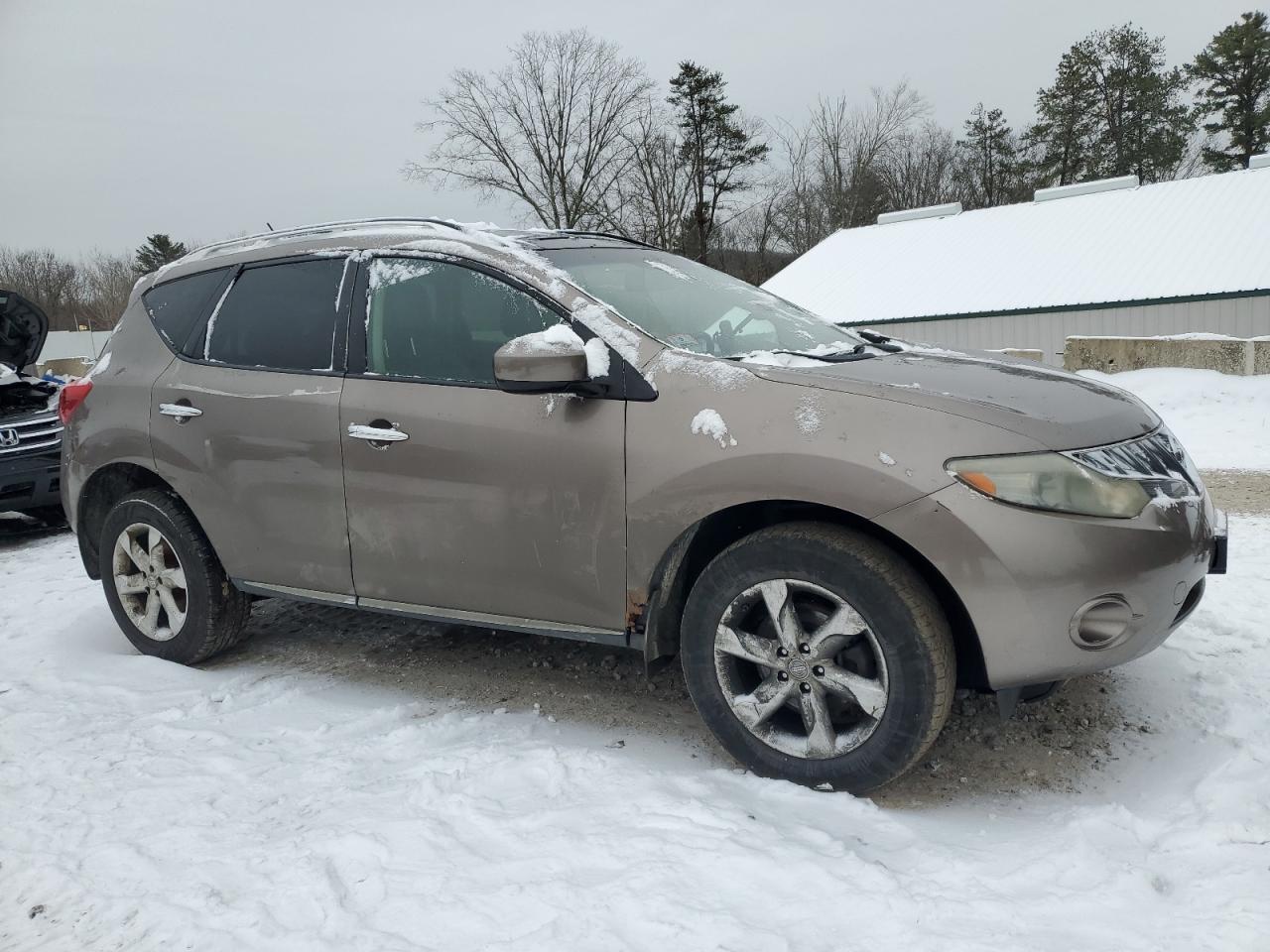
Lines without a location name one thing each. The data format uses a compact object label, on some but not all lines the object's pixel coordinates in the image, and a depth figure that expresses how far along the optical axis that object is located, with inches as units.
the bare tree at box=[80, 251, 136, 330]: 2466.8
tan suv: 103.5
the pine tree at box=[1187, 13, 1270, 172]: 1633.9
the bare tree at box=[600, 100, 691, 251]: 1956.2
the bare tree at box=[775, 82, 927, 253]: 2160.4
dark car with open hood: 293.4
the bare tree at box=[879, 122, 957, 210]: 2190.0
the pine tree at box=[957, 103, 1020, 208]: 2046.0
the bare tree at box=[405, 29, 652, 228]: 1904.5
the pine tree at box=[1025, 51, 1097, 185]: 1854.1
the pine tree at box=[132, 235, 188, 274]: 2576.3
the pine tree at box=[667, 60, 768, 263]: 1957.4
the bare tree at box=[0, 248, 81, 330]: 2337.6
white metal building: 928.3
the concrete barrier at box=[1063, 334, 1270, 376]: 436.1
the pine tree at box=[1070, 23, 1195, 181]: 1760.6
